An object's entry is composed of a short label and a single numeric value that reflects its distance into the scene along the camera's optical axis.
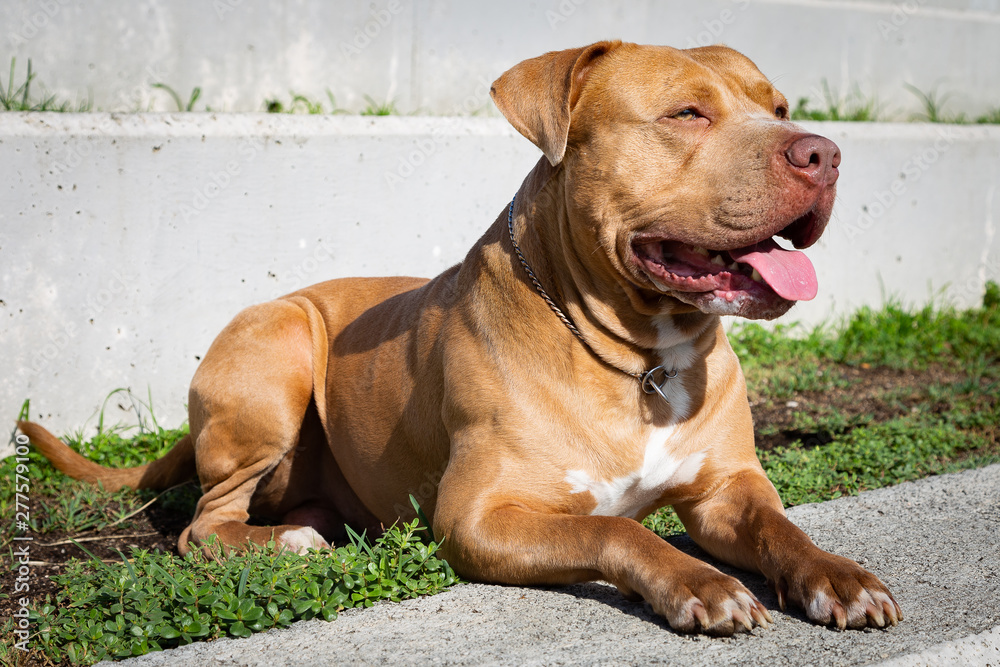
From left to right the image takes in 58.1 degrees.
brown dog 2.60
